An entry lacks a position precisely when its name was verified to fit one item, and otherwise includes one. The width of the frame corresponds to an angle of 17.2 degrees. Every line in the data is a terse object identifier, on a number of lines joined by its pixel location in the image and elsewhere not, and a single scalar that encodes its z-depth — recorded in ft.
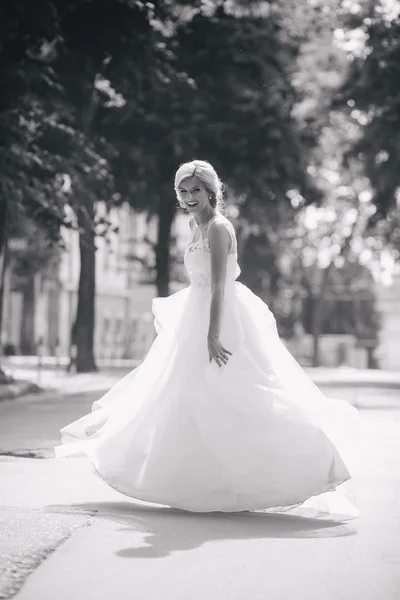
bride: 22.93
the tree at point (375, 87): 89.20
